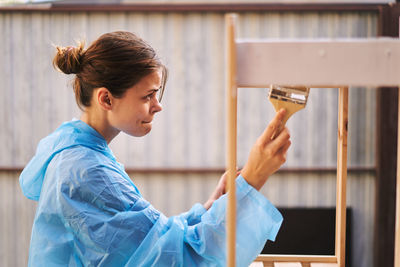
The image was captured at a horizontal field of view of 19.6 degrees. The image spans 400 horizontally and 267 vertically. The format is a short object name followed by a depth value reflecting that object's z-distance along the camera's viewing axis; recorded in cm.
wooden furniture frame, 186
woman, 199
